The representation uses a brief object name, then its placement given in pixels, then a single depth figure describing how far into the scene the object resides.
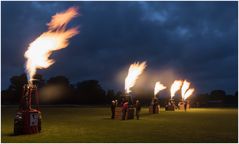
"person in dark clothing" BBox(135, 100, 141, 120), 31.07
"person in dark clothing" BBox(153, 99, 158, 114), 42.67
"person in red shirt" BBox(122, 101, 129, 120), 30.98
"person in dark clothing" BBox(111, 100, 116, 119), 32.09
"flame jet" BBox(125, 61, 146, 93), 33.57
